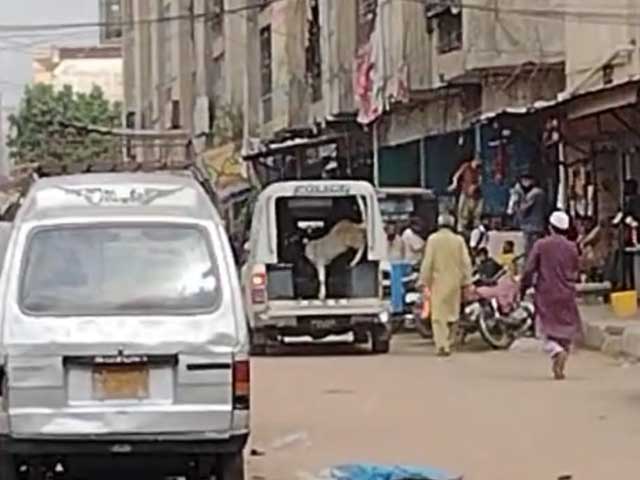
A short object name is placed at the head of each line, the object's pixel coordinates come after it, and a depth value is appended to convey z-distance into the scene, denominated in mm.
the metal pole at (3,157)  96212
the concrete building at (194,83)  57188
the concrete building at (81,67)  127125
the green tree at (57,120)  84125
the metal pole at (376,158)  42562
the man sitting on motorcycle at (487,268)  26100
